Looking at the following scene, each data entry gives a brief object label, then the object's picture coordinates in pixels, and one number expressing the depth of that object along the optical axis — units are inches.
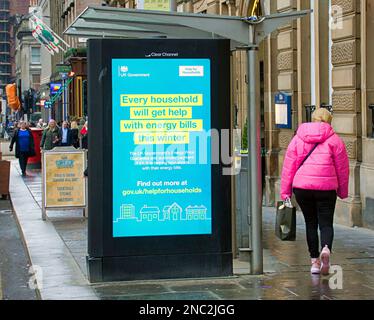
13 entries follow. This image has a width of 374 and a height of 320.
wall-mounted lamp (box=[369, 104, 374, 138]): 475.5
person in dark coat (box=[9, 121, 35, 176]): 993.5
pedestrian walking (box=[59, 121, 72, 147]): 1007.4
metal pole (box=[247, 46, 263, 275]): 320.8
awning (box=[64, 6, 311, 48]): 307.6
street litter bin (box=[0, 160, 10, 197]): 726.5
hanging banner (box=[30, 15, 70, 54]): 1844.2
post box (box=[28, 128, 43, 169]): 1119.0
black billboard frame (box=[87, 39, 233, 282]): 307.7
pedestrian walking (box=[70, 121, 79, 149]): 1022.4
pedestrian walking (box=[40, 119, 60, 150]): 978.1
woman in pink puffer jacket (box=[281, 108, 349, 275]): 319.9
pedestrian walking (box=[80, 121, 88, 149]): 924.2
